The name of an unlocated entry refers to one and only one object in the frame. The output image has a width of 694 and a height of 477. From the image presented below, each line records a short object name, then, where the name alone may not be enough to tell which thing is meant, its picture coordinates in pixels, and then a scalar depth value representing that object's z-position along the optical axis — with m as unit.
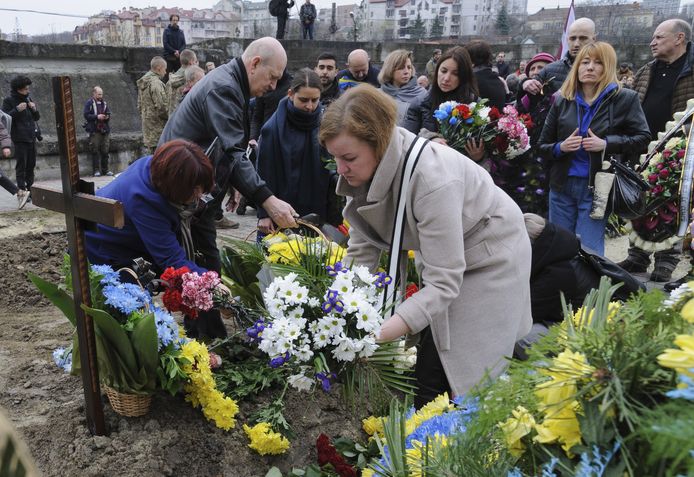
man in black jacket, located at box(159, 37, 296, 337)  3.30
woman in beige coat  1.98
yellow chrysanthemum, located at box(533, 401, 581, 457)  0.81
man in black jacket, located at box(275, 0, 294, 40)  13.22
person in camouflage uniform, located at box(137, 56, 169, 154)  8.47
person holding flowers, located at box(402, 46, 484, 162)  4.21
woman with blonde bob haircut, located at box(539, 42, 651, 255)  4.10
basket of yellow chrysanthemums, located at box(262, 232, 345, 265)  2.56
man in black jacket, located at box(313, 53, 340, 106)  5.60
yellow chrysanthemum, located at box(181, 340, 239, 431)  2.31
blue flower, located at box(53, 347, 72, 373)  2.56
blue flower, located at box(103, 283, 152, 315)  2.21
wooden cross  2.01
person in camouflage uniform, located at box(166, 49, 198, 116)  8.52
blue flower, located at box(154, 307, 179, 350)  2.24
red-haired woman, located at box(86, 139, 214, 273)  2.54
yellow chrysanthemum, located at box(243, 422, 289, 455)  2.41
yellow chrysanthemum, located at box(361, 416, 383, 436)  2.58
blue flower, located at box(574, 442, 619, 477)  0.75
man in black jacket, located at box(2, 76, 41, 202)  7.77
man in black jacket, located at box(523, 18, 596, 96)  5.29
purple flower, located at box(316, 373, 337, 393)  1.79
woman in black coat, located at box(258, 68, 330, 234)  3.98
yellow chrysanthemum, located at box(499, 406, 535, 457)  0.88
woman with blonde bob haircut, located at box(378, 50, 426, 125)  5.20
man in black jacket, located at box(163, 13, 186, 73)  10.66
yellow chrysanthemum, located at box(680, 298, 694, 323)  0.75
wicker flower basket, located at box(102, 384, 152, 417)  2.33
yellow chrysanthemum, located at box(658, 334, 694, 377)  0.68
